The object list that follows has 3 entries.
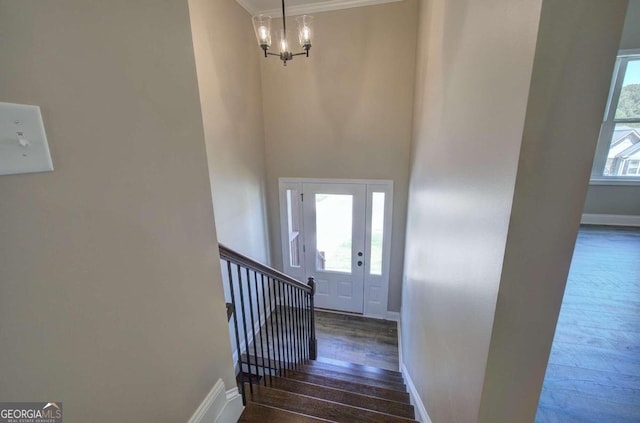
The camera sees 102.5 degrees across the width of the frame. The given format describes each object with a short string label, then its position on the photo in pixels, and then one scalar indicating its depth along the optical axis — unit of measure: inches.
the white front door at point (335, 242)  157.4
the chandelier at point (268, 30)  89.4
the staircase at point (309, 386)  62.1
